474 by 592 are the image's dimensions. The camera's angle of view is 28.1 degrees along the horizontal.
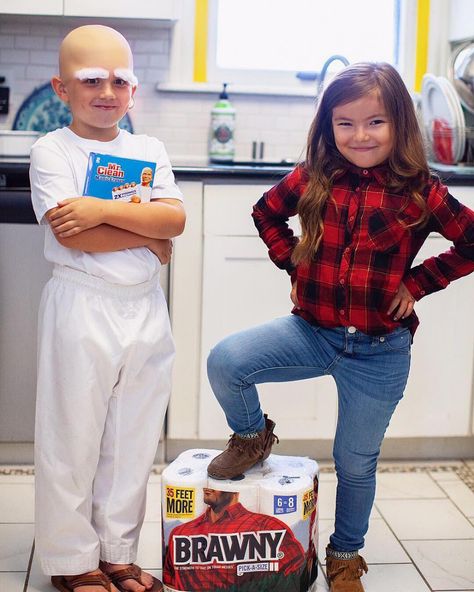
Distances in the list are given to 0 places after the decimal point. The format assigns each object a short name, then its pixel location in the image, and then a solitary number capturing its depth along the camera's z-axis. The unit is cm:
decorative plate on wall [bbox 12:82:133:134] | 341
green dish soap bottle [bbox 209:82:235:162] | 344
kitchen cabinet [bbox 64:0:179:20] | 308
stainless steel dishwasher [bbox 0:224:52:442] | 284
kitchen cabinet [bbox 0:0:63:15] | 307
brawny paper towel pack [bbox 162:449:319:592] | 206
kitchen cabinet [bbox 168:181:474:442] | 287
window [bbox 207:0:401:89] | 354
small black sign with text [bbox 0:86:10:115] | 338
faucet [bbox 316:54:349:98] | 318
